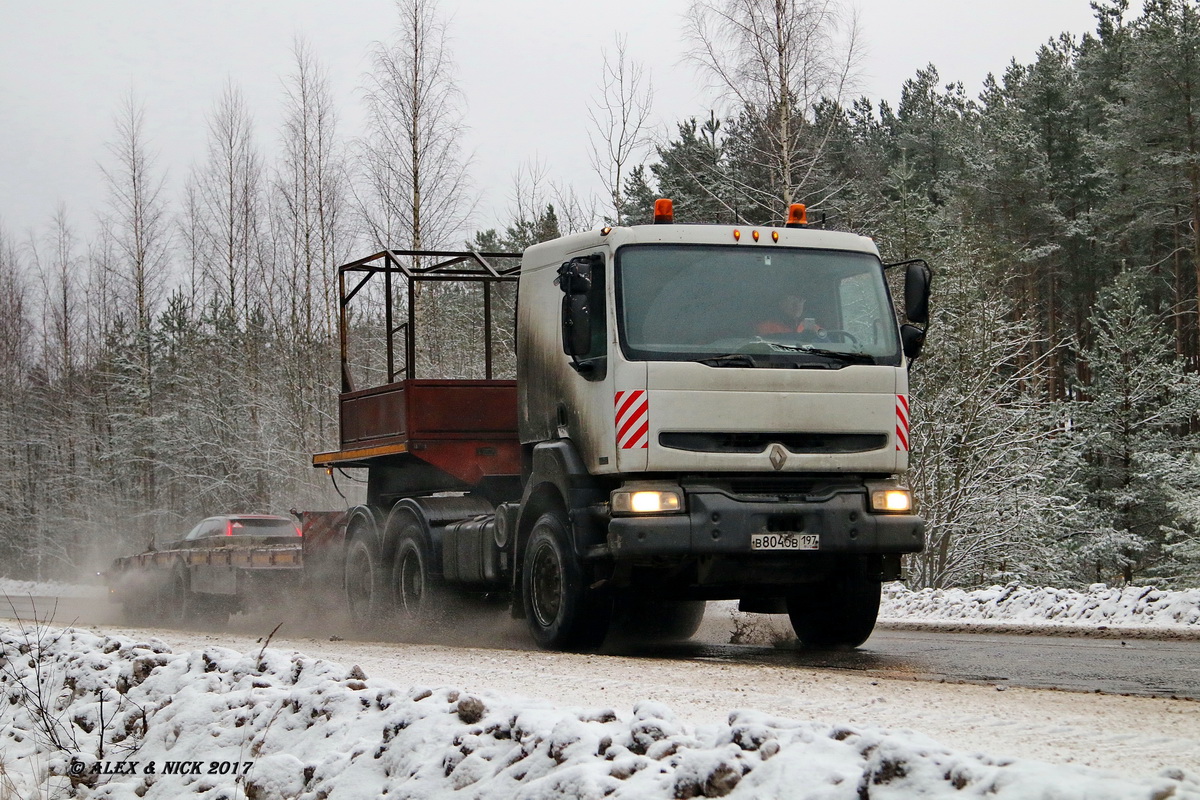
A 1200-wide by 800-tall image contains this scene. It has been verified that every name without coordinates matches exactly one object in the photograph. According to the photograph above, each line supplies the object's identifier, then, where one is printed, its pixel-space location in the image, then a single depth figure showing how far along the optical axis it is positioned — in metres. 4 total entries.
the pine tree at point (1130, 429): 34.47
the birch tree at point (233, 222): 44.91
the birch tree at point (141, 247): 50.59
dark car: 20.50
